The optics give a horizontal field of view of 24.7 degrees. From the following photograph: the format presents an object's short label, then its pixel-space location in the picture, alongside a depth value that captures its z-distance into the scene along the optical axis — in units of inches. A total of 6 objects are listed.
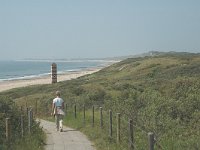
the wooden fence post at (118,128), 571.6
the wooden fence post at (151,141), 346.9
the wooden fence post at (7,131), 507.4
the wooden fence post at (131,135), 505.6
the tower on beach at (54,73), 2107.5
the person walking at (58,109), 760.5
